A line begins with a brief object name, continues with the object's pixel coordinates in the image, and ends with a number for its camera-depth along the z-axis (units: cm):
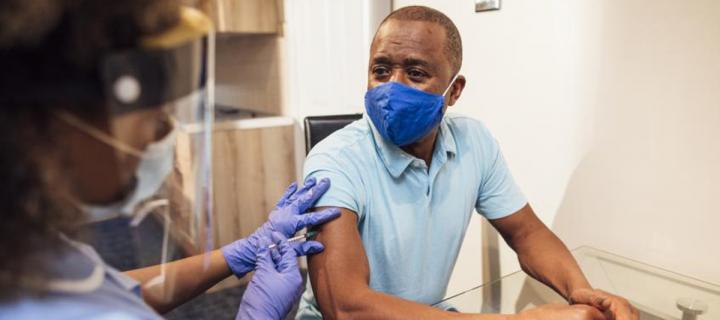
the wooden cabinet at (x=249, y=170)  271
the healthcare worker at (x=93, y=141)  45
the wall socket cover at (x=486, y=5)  168
